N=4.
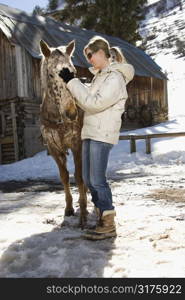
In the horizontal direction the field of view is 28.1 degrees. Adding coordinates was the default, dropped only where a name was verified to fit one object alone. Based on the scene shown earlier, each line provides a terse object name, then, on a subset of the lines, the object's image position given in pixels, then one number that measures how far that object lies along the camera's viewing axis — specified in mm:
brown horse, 4168
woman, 3621
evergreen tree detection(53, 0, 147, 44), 26109
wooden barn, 16125
